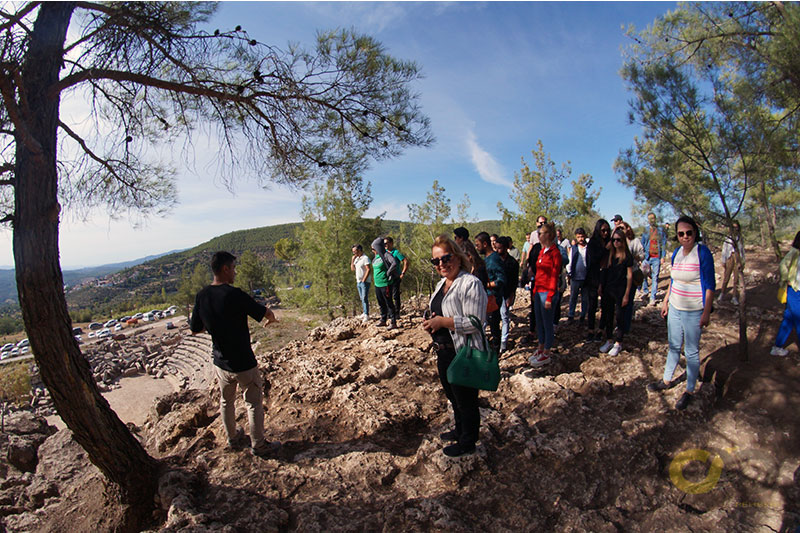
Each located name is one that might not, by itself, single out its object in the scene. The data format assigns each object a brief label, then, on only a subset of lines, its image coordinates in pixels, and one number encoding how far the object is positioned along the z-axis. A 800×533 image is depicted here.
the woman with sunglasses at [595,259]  4.72
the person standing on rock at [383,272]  6.38
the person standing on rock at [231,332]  2.86
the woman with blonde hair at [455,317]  2.48
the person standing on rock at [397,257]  6.42
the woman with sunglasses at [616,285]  4.37
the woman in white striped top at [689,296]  3.17
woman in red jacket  4.20
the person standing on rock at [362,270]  6.76
